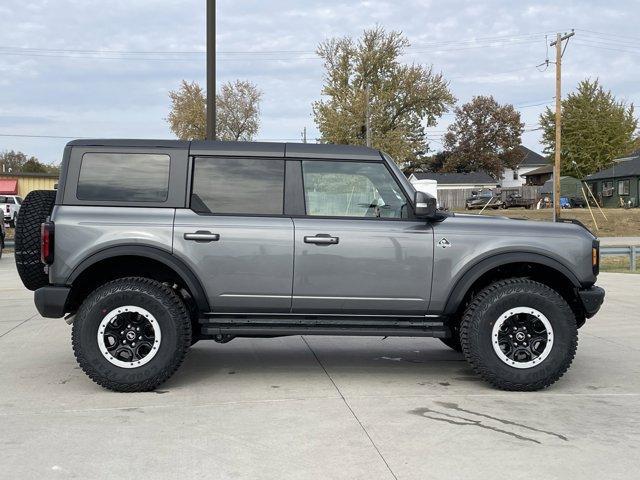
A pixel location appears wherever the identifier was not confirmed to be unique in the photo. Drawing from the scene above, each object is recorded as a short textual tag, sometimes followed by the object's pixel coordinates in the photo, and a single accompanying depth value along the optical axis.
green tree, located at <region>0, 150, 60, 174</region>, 86.92
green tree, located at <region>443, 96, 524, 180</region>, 81.00
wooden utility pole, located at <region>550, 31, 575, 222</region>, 32.53
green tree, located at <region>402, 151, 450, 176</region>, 82.62
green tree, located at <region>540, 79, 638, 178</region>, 60.44
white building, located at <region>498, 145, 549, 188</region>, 94.75
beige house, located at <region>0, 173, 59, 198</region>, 46.59
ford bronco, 5.34
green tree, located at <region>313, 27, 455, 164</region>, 46.31
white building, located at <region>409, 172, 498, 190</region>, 73.56
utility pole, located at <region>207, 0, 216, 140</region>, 11.54
